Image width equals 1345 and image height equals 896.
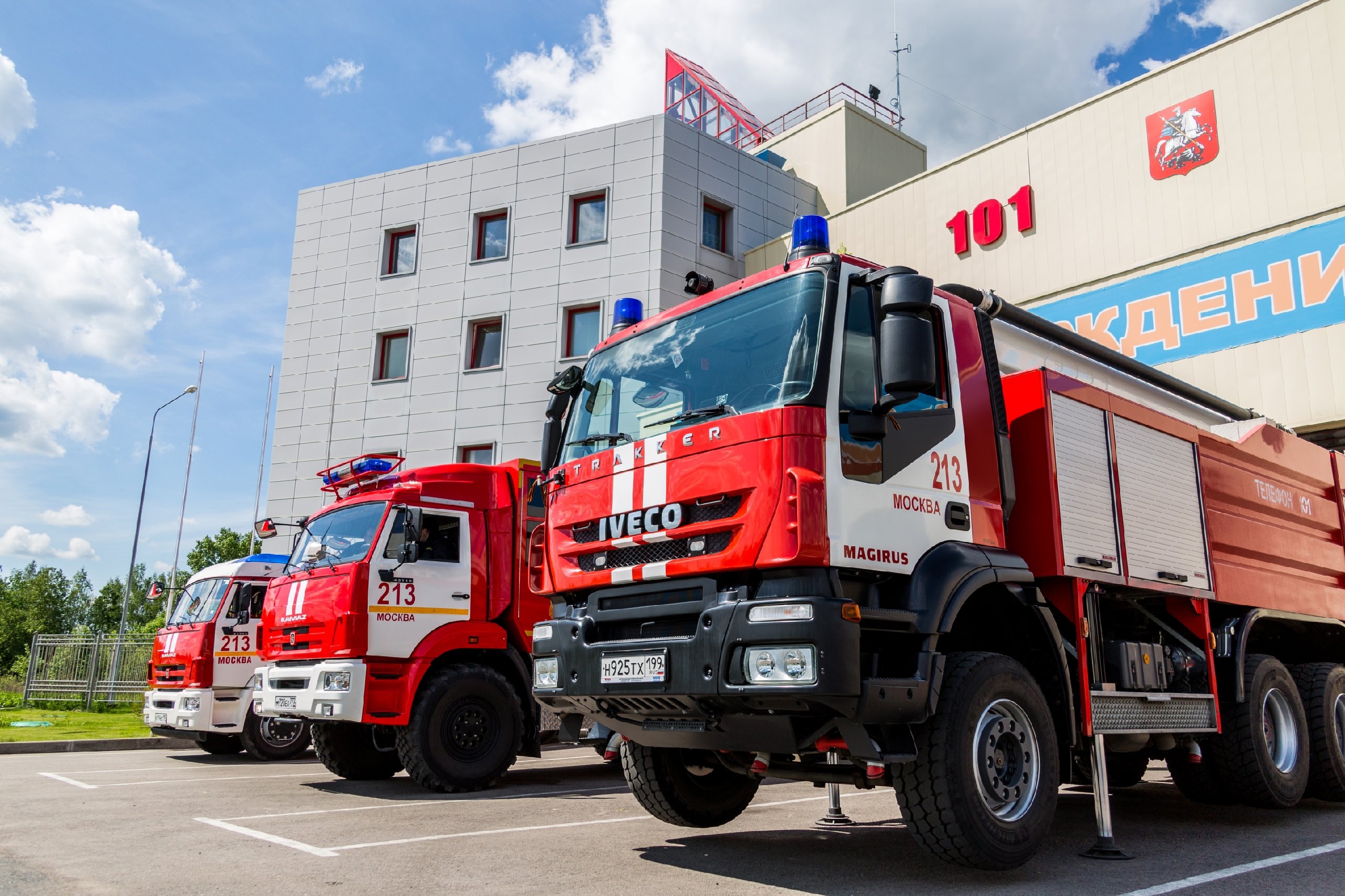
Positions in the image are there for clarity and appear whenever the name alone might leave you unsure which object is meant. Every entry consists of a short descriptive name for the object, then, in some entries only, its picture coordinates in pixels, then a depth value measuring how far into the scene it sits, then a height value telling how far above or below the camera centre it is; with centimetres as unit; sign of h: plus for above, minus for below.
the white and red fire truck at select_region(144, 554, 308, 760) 1216 -16
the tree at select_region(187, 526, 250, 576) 6962 +752
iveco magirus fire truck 436 +52
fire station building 1514 +866
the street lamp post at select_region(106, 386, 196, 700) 2092 +134
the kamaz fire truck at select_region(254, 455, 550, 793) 859 +30
